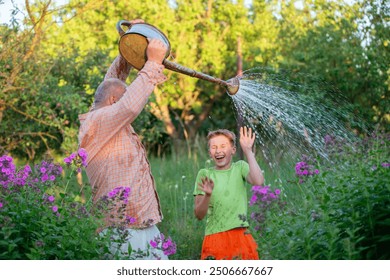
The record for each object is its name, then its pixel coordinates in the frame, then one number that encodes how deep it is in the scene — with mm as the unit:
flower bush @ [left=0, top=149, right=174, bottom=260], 3574
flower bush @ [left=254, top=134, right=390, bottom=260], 3416
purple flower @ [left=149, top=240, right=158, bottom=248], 3614
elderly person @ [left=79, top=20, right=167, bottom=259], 4105
